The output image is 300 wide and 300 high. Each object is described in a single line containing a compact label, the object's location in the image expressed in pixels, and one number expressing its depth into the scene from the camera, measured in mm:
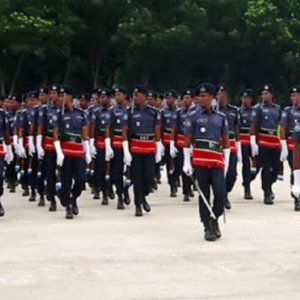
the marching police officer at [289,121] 12375
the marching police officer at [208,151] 9930
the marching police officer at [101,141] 14094
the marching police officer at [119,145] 13266
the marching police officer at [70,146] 11984
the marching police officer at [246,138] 14414
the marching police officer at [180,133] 14615
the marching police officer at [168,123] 15989
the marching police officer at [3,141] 11766
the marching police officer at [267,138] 13688
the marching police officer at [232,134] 12820
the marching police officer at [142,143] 12164
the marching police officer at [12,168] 16703
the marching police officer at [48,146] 12914
